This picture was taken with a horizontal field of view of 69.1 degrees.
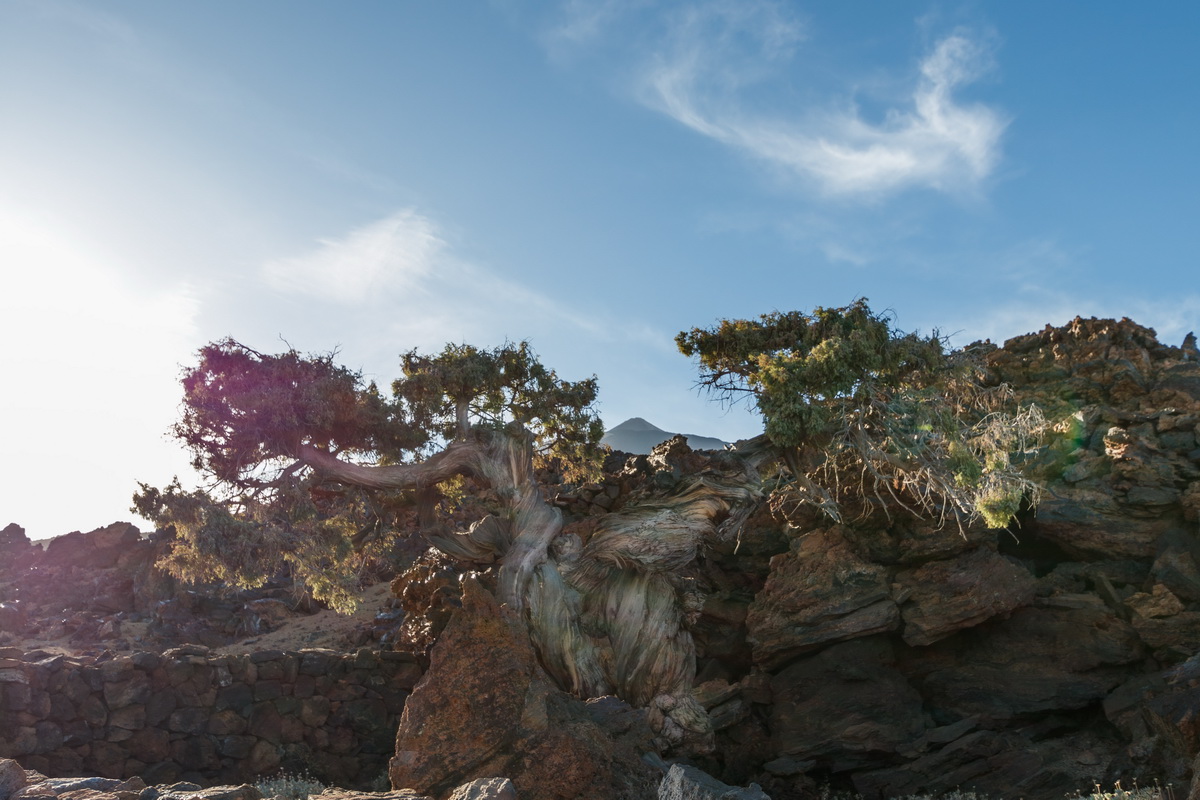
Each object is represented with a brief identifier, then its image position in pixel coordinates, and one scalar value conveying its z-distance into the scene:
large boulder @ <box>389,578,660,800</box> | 8.97
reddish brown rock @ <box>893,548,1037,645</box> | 16.94
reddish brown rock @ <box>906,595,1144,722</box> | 16.27
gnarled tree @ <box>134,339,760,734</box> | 15.92
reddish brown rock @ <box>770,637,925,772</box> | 15.69
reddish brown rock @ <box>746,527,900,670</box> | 17.12
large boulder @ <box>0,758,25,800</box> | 7.47
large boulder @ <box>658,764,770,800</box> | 8.30
